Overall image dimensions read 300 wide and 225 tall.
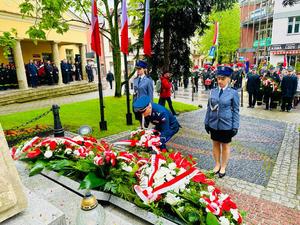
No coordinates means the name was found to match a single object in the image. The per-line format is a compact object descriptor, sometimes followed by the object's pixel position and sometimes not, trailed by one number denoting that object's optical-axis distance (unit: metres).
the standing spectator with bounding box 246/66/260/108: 11.58
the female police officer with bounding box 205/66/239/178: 3.99
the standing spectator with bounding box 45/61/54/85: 18.00
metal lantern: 1.83
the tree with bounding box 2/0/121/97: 7.93
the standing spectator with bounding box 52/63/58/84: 18.50
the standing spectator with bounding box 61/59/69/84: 19.64
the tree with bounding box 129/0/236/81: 8.38
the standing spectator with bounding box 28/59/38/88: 16.59
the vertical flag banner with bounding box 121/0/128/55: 7.05
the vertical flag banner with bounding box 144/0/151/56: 7.36
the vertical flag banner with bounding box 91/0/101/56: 6.50
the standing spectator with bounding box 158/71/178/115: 9.10
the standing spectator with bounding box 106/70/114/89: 22.74
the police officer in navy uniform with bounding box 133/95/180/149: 3.78
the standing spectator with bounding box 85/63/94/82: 22.31
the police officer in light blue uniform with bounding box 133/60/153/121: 6.67
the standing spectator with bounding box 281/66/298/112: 10.07
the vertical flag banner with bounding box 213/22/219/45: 19.52
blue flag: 19.88
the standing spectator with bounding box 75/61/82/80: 21.89
